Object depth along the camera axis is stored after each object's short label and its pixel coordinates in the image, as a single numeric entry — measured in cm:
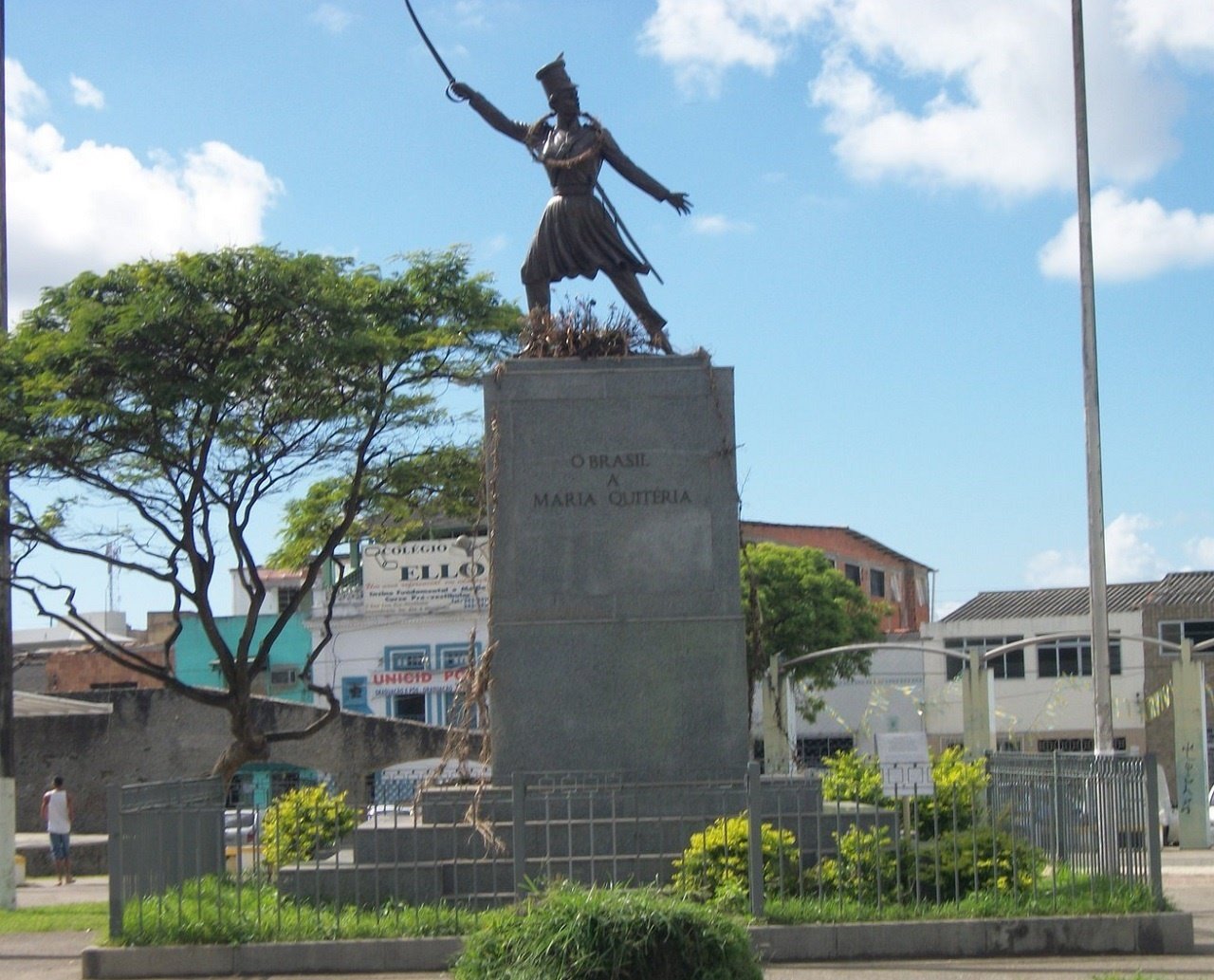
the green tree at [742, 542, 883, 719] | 4941
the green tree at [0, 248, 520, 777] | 2084
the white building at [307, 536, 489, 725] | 5225
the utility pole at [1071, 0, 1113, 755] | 2147
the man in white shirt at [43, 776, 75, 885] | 2520
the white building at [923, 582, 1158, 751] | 5428
